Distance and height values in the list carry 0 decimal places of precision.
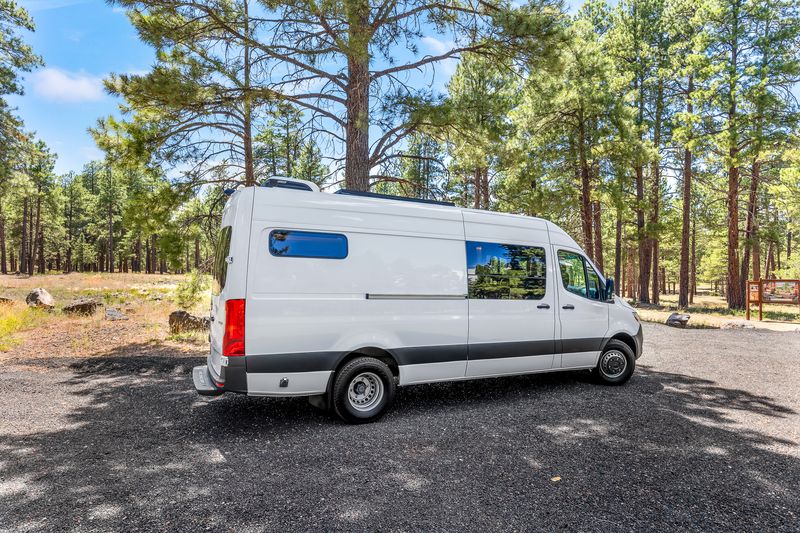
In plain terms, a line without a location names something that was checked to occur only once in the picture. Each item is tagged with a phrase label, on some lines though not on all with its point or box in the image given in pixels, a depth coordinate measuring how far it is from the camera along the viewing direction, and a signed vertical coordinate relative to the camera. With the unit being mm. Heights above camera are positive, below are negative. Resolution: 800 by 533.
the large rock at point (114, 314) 12882 -1443
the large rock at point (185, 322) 11175 -1408
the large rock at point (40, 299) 14683 -1184
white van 4598 -317
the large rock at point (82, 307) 13320 -1280
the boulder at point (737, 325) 14188 -1526
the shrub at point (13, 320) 9778 -1505
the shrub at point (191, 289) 11242 -554
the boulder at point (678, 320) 14336 -1426
